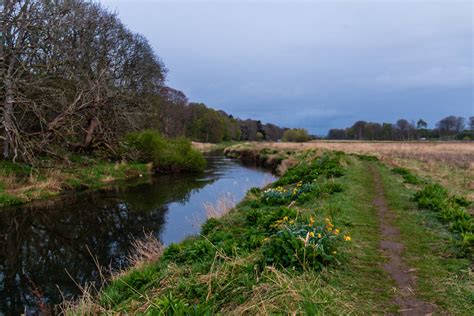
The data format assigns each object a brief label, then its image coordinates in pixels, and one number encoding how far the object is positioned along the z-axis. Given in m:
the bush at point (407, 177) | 13.37
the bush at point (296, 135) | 90.81
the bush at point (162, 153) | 27.09
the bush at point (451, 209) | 5.85
